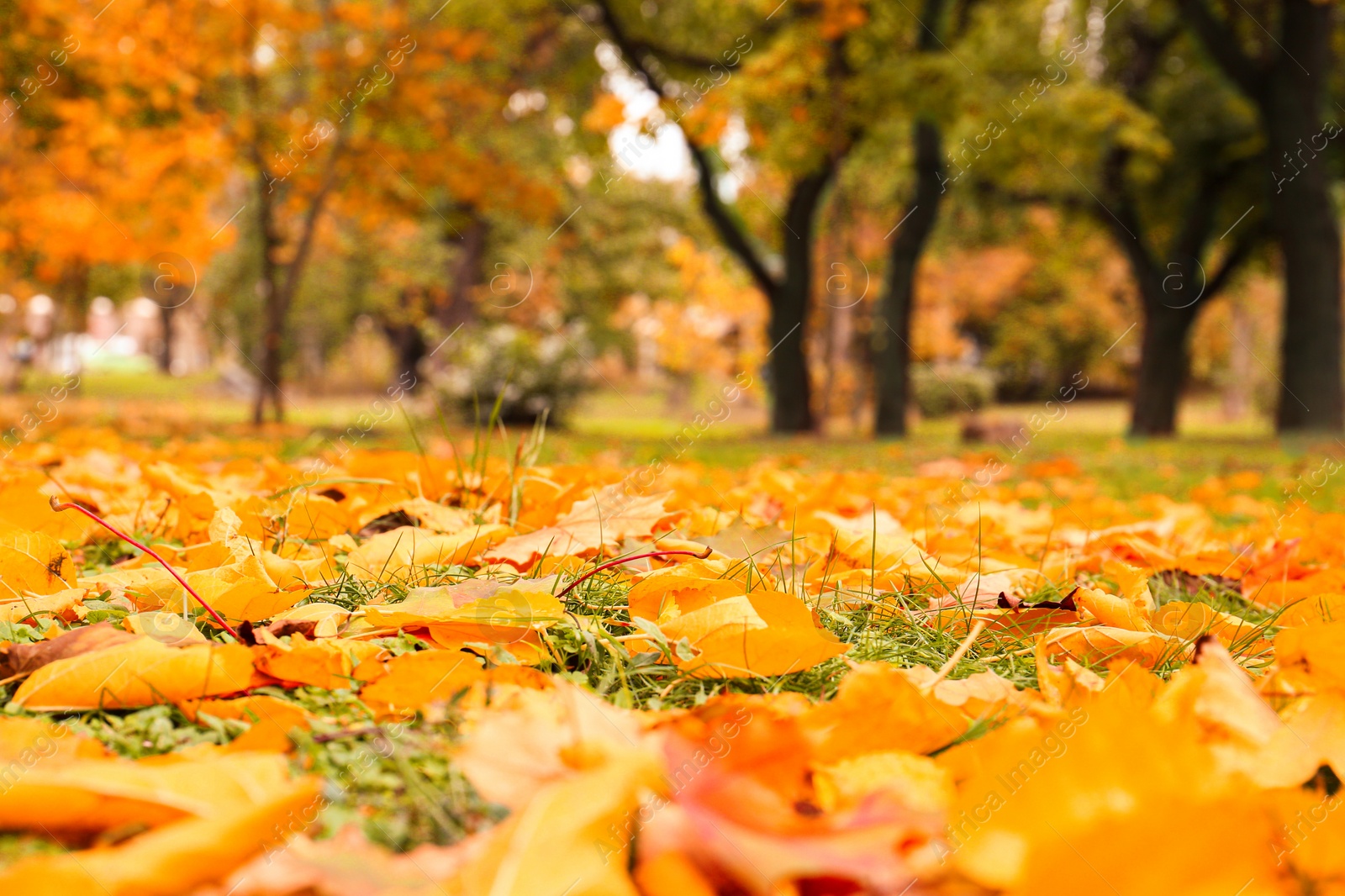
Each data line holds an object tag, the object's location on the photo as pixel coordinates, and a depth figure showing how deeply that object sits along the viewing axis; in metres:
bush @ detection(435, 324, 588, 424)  13.21
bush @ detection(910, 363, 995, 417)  23.84
